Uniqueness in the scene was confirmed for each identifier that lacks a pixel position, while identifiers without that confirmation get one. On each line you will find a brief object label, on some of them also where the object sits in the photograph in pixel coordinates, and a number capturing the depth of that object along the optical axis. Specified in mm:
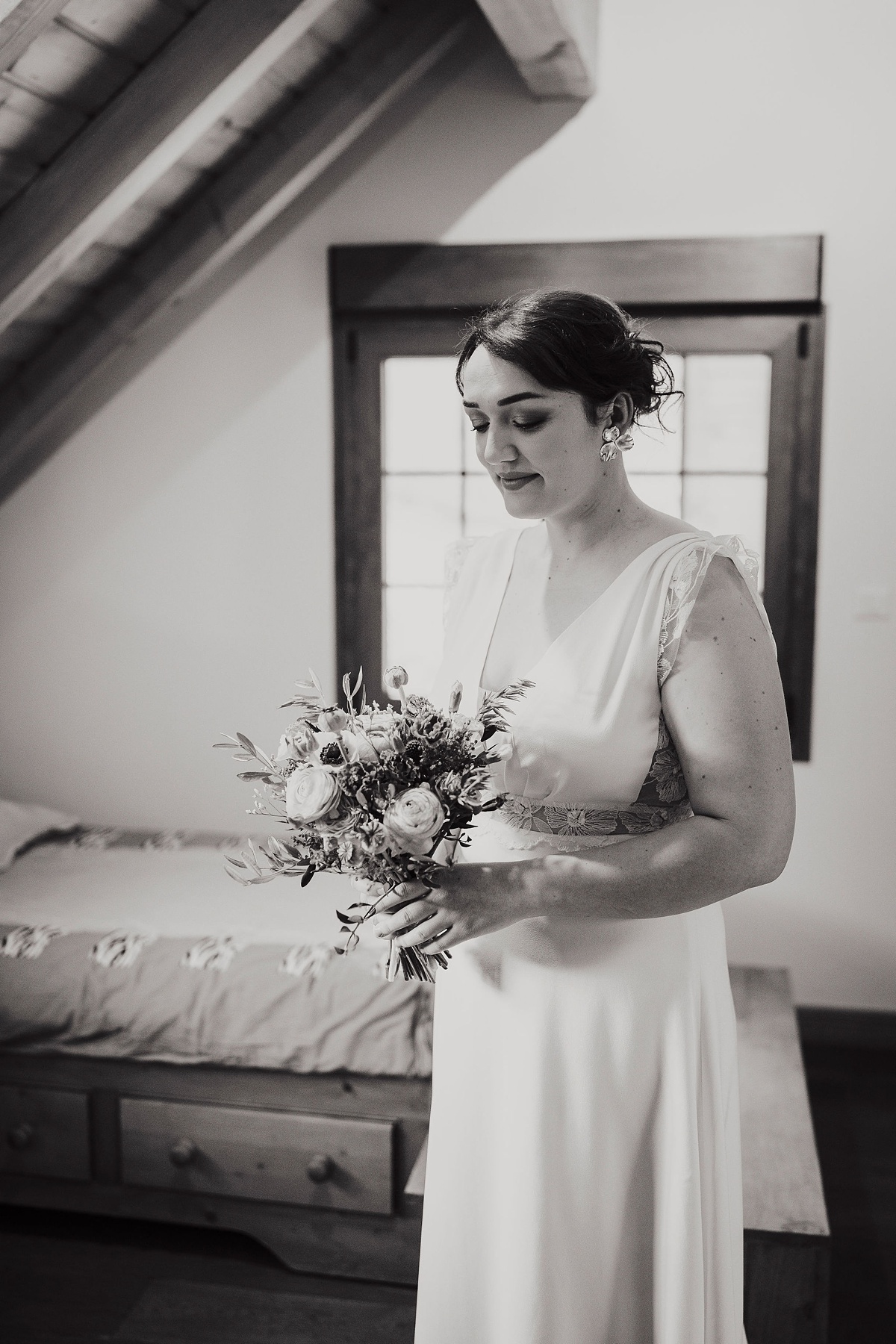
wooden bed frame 2389
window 3277
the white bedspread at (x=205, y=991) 2436
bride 1295
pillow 3150
